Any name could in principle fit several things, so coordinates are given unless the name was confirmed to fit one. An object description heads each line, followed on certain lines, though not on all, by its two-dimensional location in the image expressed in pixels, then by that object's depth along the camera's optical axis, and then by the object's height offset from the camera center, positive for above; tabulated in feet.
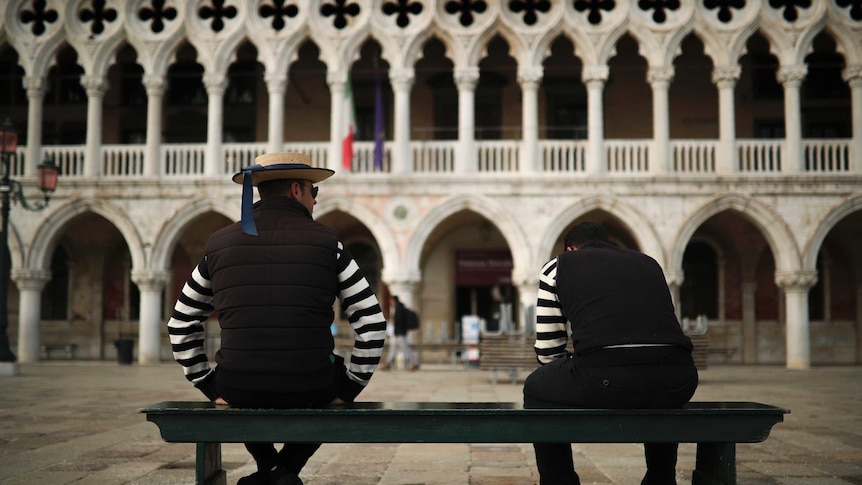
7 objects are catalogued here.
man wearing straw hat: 11.55 -0.32
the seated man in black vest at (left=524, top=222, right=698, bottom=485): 11.51 -0.77
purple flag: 62.54 +11.36
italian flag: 62.85 +11.79
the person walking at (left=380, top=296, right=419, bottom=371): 55.98 -2.74
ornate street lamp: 49.93 +5.89
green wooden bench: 11.66 -1.89
